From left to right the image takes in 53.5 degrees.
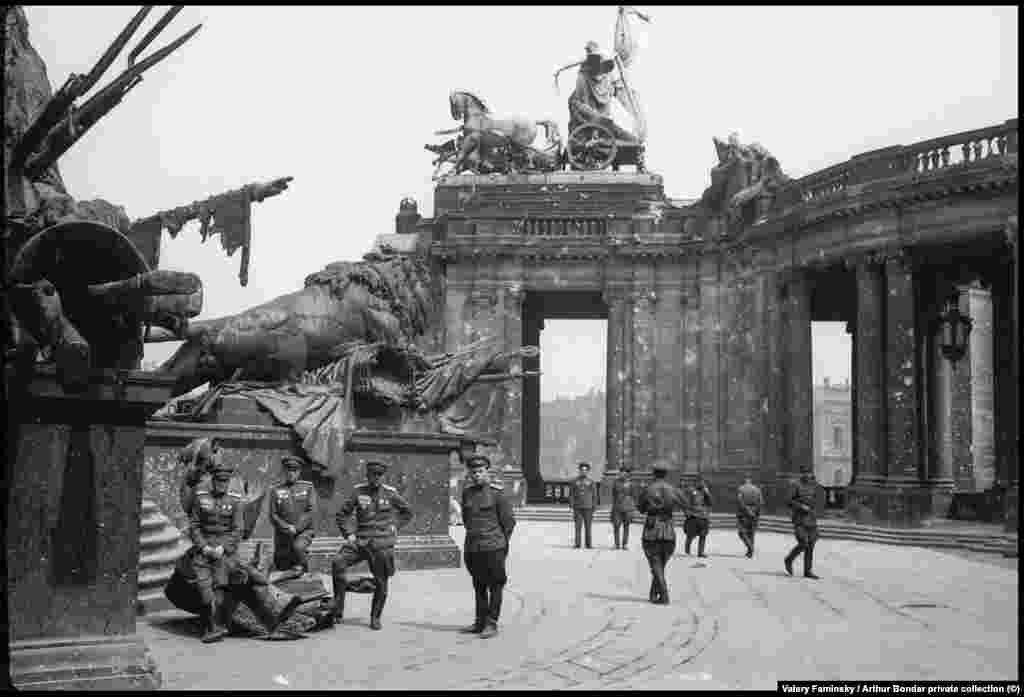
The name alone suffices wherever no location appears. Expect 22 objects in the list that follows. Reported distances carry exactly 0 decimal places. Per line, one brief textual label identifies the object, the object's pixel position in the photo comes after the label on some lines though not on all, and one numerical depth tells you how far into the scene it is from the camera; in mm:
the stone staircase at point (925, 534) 20212
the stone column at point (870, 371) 24766
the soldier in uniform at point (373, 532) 9109
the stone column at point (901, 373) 24078
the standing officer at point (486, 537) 8844
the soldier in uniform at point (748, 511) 17797
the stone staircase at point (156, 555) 9383
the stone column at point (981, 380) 42750
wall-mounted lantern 26141
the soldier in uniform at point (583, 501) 19500
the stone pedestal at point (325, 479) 12203
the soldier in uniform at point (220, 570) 8164
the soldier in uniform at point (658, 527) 11492
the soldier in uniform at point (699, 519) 17375
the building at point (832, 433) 77812
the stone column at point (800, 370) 26891
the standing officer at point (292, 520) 9766
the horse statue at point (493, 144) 34906
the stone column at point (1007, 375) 27484
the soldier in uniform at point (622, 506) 19328
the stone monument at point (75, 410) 5949
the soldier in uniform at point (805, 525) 14500
